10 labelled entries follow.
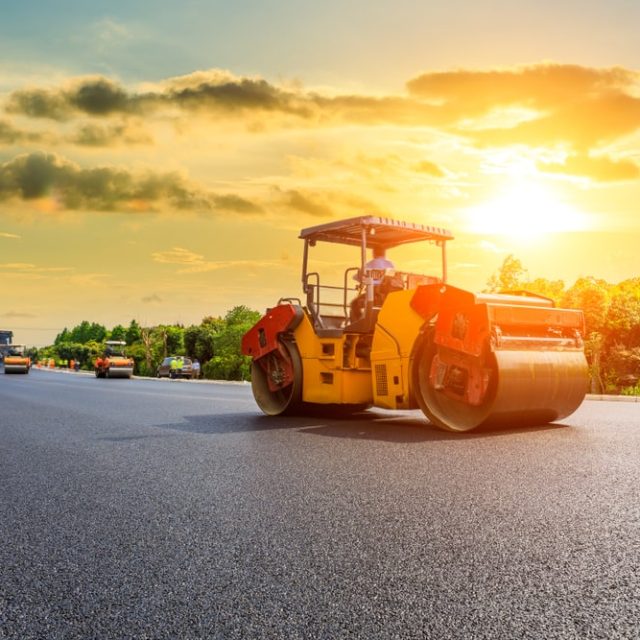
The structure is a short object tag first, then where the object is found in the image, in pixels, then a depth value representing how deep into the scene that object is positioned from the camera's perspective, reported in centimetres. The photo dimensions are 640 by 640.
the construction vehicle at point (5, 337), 6227
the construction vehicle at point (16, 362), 4706
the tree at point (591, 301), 2656
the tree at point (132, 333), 9109
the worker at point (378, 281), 1062
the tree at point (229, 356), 4259
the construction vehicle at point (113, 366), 3869
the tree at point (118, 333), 10416
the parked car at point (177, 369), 4078
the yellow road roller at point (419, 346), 897
